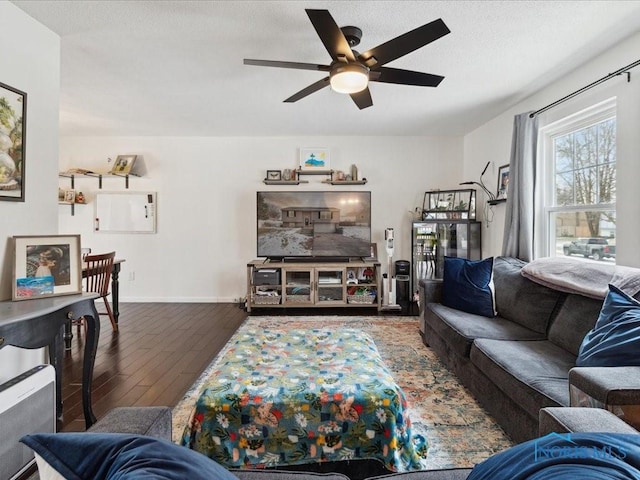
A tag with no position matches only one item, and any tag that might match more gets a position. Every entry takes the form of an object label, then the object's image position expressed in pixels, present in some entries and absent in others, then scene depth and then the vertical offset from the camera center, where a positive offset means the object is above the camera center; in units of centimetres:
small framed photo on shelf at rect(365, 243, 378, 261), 471 -15
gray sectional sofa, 160 -65
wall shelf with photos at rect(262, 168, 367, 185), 475 +94
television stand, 439 -61
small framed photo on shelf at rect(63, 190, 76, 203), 466 +63
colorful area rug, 169 -105
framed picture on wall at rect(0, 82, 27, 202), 184 +57
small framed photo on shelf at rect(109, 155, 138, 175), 463 +109
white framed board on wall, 482 +43
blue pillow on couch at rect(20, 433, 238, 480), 54 -38
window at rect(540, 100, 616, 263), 252 +50
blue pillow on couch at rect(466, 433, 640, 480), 49 -37
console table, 150 -43
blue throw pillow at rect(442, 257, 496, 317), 273 -39
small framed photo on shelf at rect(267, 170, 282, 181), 477 +97
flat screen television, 468 +21
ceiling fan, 171 +113
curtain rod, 216 +118
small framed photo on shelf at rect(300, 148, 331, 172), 482 +122
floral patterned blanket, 141 -80
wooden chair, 331 -35
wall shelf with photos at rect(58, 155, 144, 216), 462 +95
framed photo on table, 183 -16
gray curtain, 310 +53
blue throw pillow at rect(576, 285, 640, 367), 139 -42
